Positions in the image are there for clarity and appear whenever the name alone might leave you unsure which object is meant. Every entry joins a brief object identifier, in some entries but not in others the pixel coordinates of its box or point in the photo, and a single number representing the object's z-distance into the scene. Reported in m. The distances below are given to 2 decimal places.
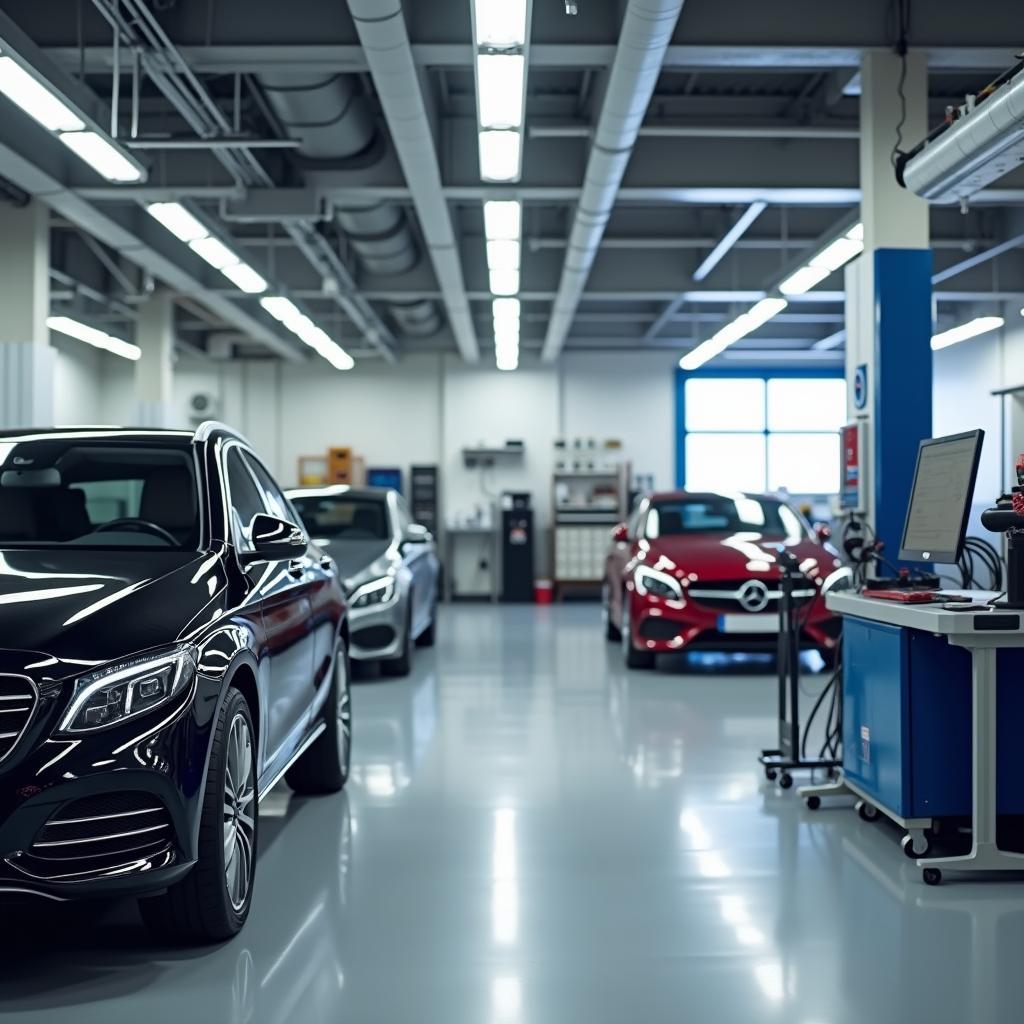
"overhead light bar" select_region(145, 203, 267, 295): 7.90
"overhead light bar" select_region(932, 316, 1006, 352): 12.60
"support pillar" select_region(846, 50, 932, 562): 6.25
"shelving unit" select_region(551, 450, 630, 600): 16.42
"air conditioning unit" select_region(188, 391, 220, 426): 17.31
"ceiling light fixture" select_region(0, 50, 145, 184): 5.09
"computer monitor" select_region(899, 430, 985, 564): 3.45
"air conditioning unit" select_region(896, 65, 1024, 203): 4.42
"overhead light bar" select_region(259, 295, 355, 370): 11.07
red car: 7.58
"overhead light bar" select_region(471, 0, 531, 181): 4.69
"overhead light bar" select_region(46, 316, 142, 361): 12.11
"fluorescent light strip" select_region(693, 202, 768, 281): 9.50
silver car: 7.53
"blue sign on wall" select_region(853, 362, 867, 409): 6.50
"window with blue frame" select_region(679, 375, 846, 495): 17.73
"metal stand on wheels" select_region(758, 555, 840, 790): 4.66
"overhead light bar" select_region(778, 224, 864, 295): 8.49
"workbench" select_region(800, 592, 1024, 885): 3.35
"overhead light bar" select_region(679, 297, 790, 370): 11.17
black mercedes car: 2.35
